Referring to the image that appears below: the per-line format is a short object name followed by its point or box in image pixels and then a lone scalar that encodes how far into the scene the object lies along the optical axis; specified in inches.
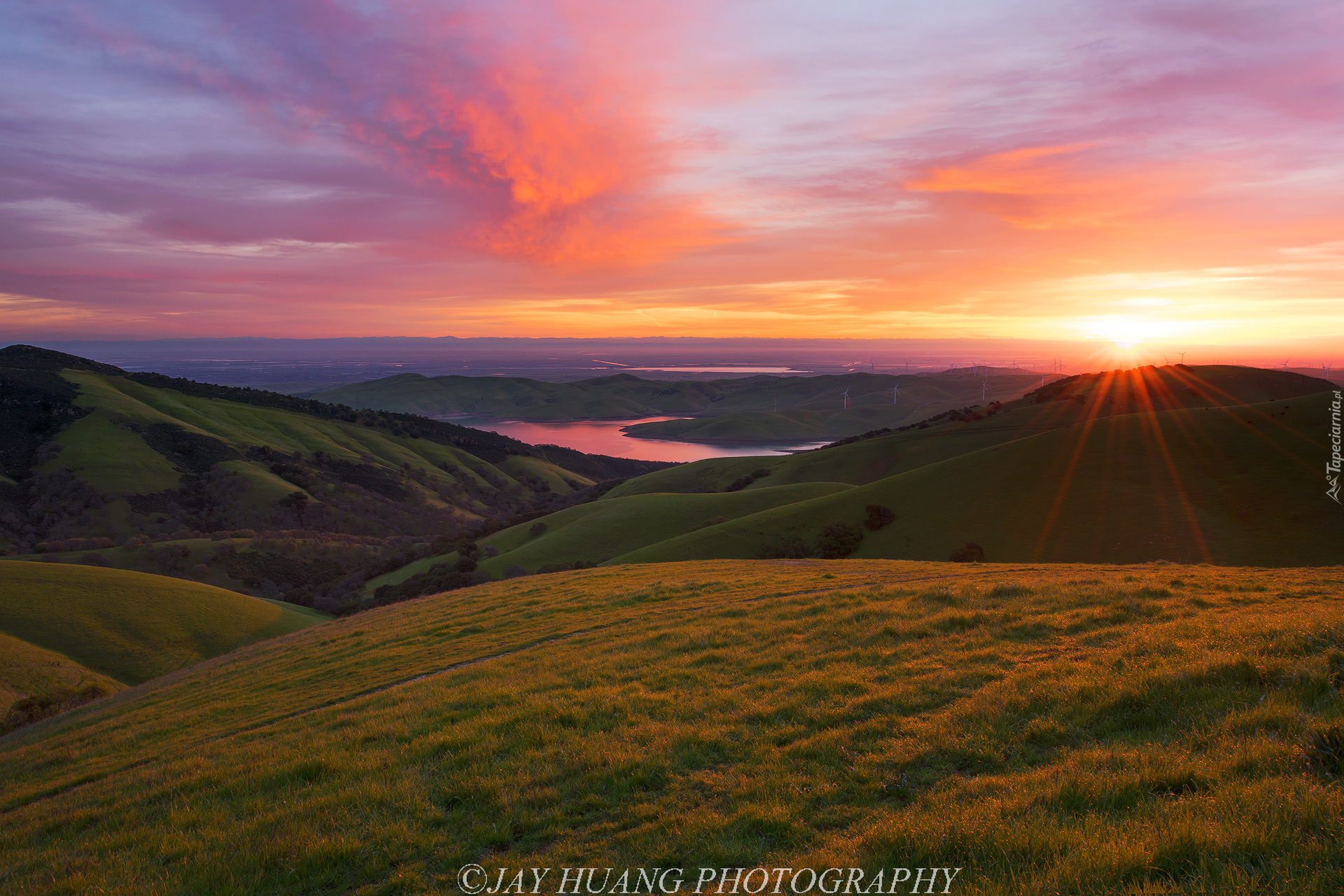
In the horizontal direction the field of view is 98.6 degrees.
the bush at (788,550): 2158.0
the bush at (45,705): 1315.2
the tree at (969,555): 1835.6
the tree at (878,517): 2267.5
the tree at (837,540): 2103.8
